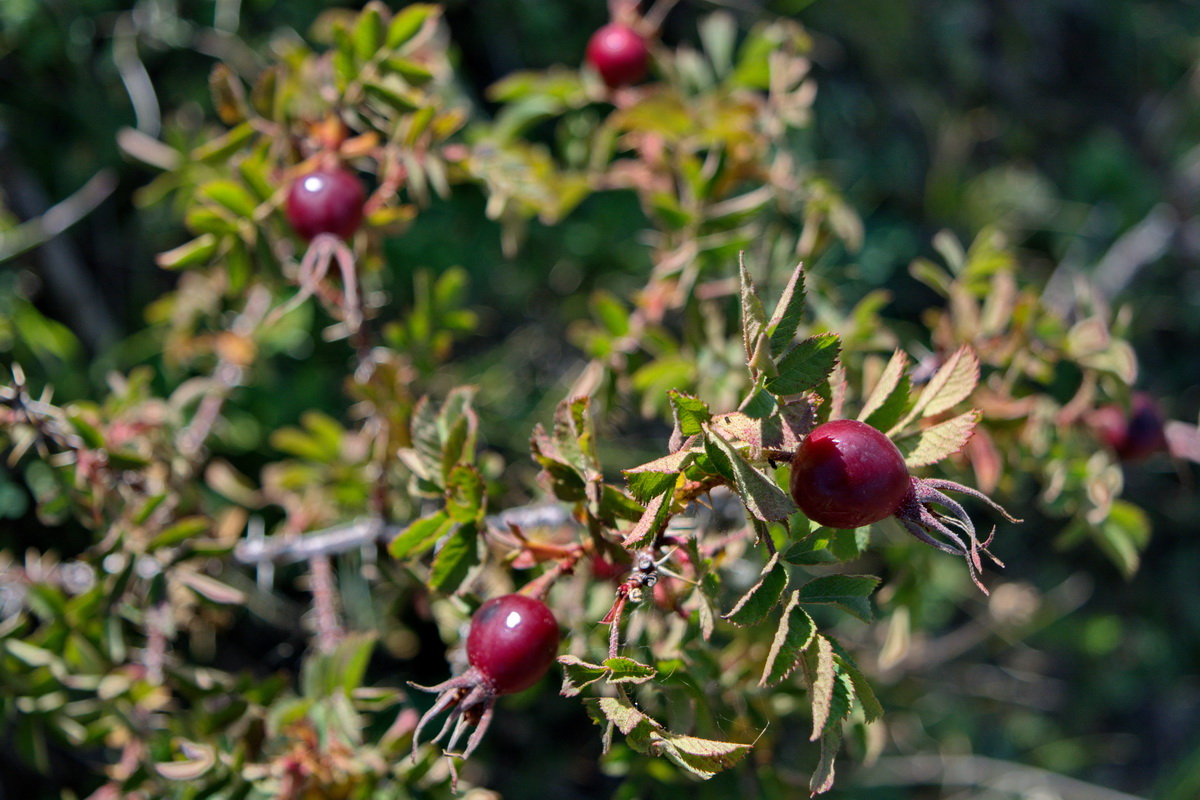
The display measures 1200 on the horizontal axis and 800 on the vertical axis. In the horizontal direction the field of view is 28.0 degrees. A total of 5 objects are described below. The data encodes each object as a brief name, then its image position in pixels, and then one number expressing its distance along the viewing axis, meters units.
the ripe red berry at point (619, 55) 0.39
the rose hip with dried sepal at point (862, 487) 0.30
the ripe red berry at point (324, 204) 0.35
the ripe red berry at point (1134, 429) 0.38
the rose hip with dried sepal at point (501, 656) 0.32
